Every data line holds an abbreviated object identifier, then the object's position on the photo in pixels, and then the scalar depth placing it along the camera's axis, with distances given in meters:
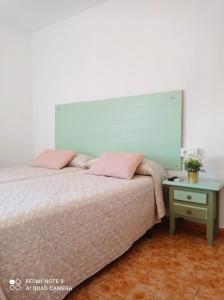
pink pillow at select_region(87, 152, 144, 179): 2.31
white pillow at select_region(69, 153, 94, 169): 3.00
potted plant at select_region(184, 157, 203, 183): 2.21
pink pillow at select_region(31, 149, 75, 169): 3.00
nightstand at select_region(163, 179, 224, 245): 2.10
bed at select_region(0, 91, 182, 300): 1.16
